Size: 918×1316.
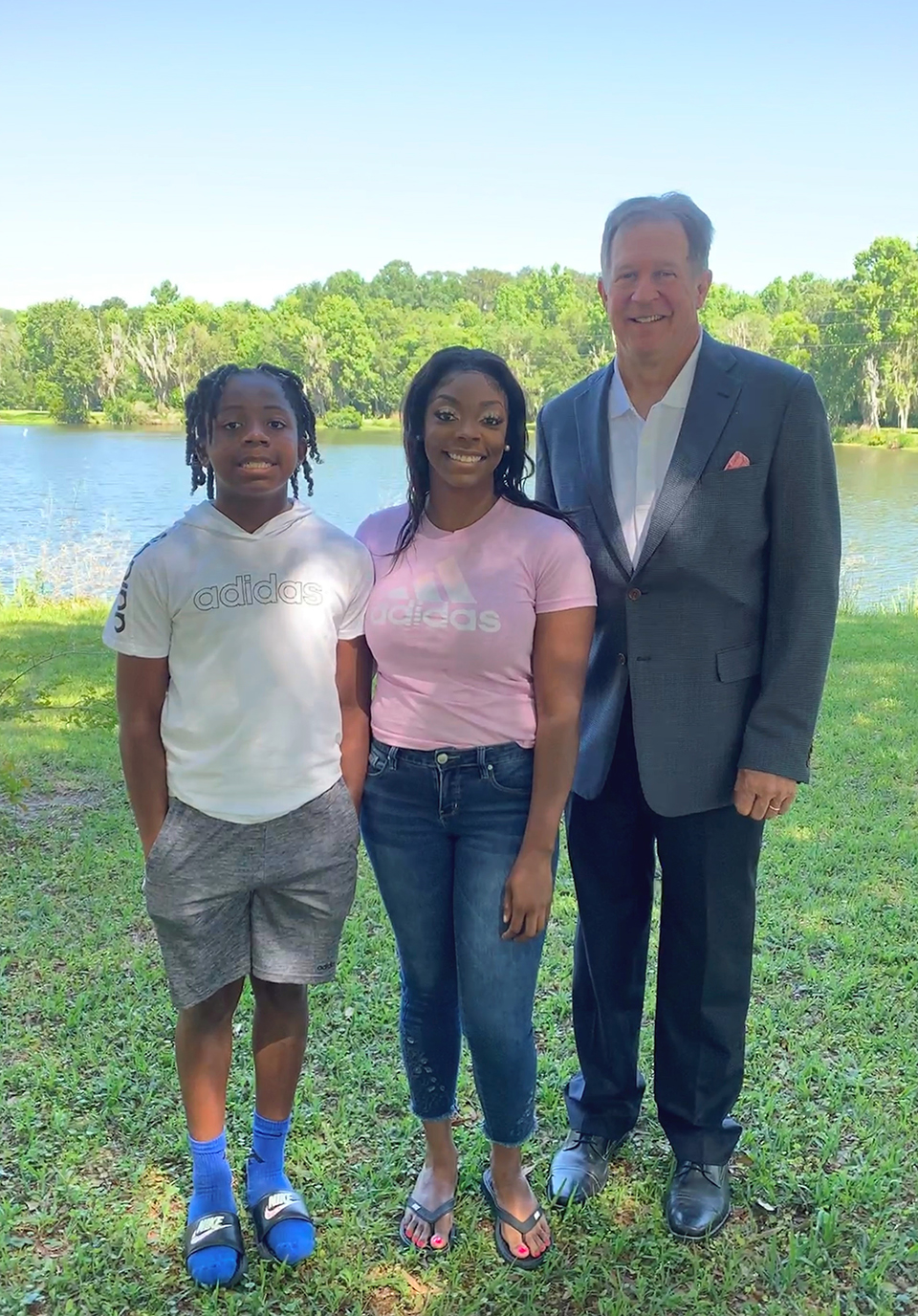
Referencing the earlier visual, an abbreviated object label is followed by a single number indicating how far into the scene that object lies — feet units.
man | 6.45
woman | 6.10
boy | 6.04
